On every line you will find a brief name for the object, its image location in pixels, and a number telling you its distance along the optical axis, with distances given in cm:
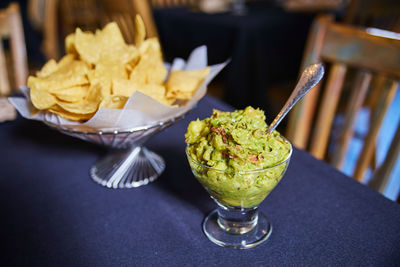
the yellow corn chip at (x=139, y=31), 75
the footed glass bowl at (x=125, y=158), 60
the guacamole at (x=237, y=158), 44
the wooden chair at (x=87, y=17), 214
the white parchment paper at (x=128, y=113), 57
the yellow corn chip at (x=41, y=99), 59
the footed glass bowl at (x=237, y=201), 44
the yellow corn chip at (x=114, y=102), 59
